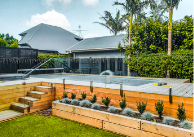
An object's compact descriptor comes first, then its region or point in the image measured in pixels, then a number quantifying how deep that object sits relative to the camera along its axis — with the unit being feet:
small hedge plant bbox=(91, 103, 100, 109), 14.51
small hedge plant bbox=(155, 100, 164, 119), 11.81
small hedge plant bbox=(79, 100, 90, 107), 15.17
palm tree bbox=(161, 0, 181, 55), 25.62
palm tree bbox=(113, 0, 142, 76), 30.33
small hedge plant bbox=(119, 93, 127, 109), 13.73
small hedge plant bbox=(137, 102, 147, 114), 12.59
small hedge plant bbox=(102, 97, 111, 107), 14.76
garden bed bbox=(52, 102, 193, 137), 10.24
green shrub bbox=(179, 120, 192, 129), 9.98
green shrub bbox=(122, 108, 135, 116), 12.69
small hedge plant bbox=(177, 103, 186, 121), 10.82
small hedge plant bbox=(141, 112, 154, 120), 11.66
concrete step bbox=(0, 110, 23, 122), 15.26
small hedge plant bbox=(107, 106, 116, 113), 13.51
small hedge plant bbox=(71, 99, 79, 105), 16.05
